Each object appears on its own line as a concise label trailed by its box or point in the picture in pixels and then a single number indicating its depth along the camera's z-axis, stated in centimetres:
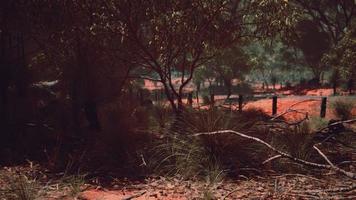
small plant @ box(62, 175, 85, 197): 605
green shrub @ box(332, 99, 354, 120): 1661
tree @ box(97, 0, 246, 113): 1060
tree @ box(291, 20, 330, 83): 4731
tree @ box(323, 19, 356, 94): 2166
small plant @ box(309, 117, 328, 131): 1199
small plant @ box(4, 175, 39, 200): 552
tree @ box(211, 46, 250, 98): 3769
